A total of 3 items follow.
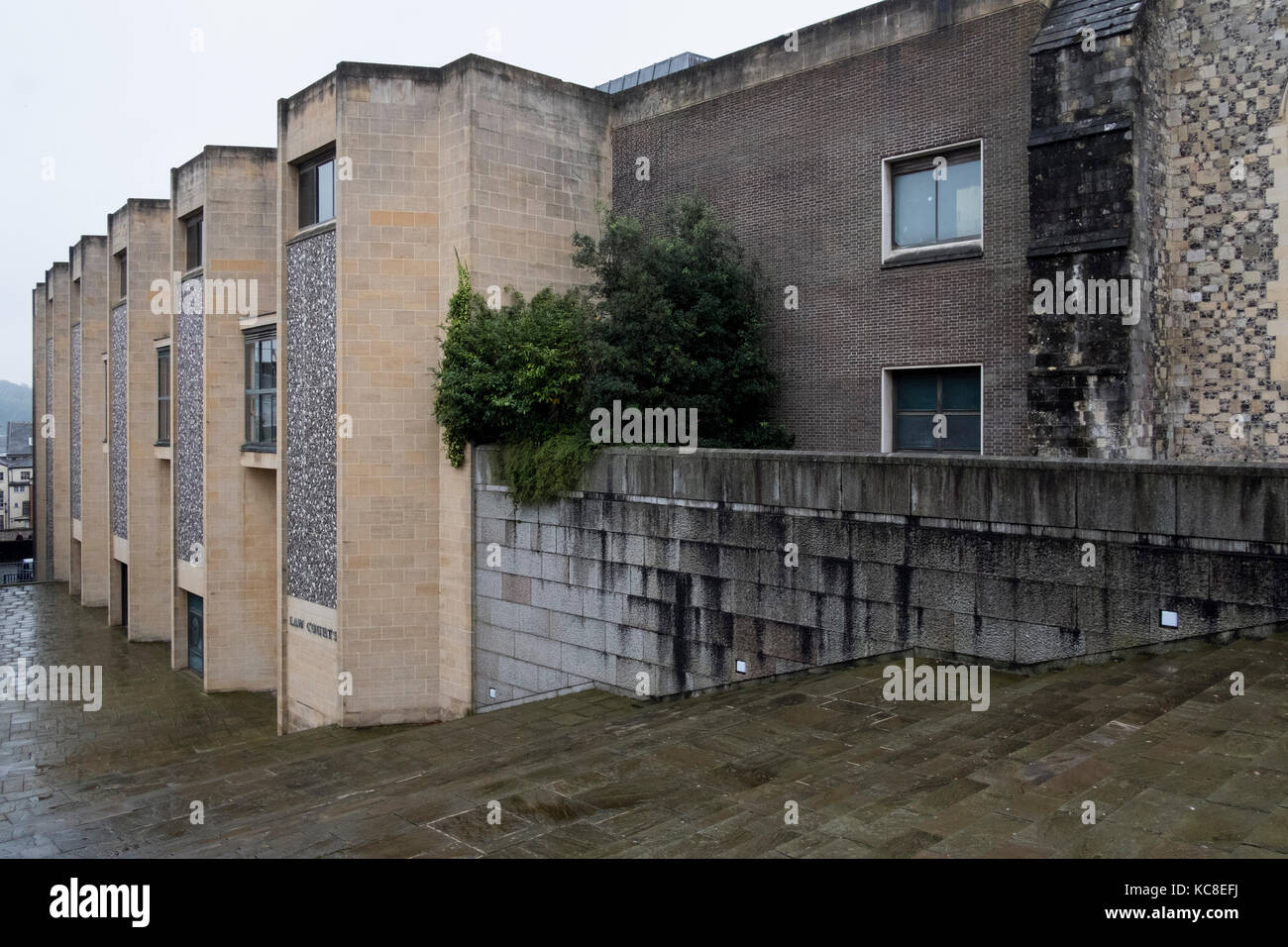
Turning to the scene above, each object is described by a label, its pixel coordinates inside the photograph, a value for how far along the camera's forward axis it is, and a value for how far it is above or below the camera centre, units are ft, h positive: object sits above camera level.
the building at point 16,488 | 285.43 -11.79
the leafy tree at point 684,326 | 53.57 +6.61
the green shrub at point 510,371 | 52.49 +3.95
